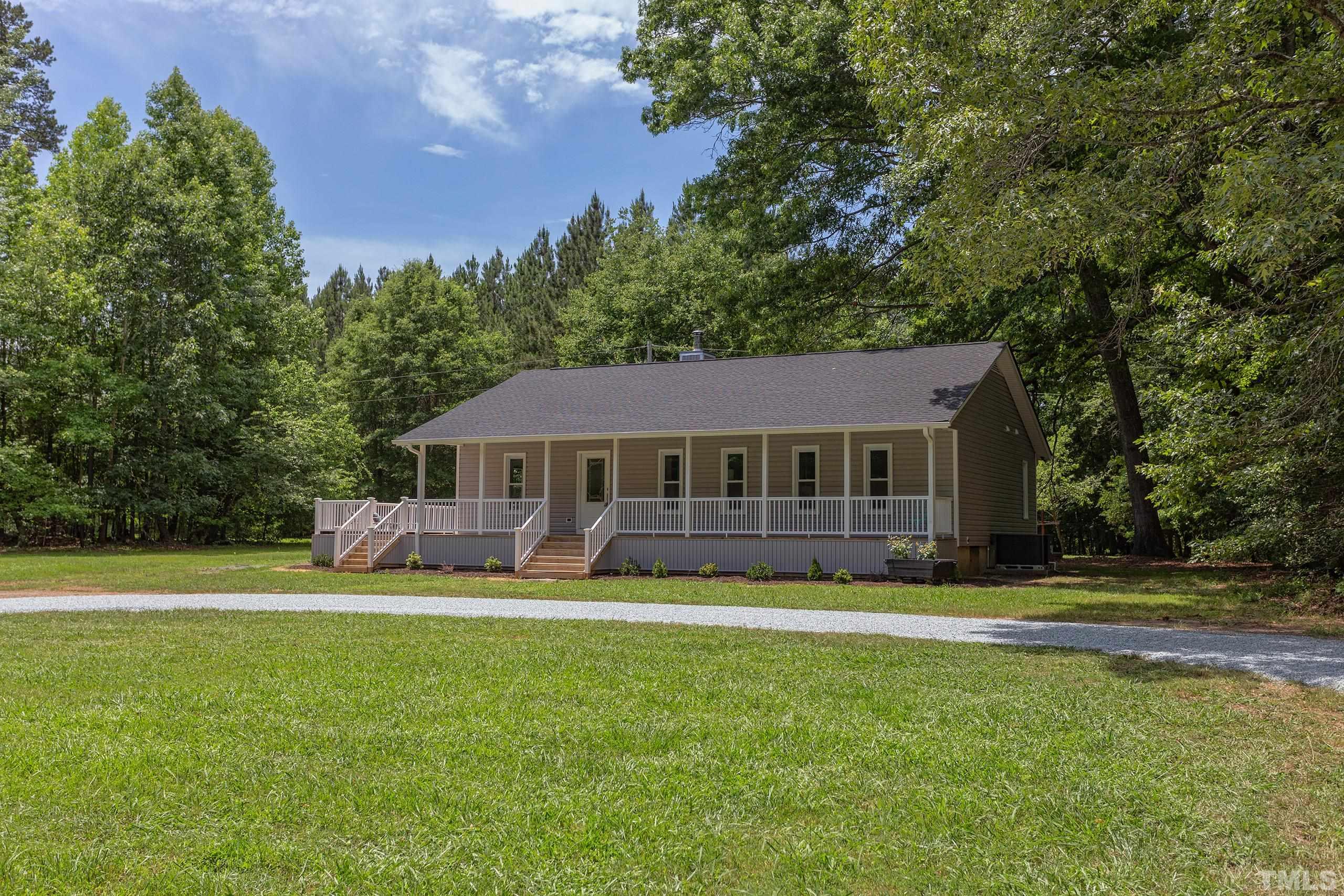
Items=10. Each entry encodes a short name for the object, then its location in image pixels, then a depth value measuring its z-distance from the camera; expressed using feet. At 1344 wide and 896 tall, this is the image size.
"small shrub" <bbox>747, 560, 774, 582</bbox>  63.52
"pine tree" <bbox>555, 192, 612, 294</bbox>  190.70
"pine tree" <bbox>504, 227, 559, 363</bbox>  173.06
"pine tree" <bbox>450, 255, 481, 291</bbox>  202.18
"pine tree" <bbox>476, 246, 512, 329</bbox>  202.08
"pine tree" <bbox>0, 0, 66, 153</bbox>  132.77
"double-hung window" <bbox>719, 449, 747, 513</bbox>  75.87
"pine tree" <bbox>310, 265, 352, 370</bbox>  225.35
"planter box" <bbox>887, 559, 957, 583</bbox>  60.85
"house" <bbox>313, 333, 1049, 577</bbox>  66.03
